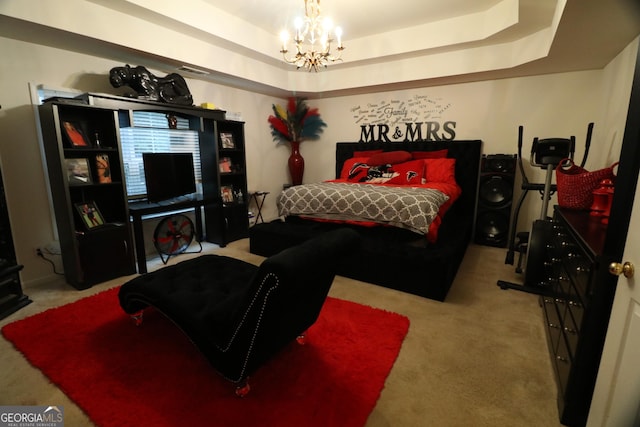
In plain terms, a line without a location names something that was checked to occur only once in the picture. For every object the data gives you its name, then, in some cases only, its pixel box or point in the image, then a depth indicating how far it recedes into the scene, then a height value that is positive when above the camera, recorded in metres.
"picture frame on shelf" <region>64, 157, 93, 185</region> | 2.67 -0.13
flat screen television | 3.30 -0.20
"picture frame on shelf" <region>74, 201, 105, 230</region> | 2.74 -0.53
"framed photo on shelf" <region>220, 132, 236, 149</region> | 4.04 +0.24
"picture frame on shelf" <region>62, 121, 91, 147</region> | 2.63 +0.20
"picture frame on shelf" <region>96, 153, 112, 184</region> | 2.86 -0.11
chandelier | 2.66 +1.10
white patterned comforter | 2.76 -0.44
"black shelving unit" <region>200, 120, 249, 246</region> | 3.87 -0.33
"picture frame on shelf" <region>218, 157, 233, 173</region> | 4.06 -0.09
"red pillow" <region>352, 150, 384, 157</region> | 4.78 +0.10
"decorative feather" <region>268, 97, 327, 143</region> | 5.21 +0.64
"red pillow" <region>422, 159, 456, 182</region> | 4.08 -0.14
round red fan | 3.42 -0.90
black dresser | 1.23 -0.71
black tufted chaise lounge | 1.29 -0.82
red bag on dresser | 1.94 -0.15
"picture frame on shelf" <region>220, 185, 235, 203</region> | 4.09 -0.48
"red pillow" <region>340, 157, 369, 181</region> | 4.27 -0.12
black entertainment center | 2.63 -0.22
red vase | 5.43 -0.09
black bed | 2.54 -0.81
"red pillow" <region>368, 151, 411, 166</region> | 4.31 +0.02
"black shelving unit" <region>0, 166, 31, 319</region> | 2.29 -0.87
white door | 0.92 -0.63
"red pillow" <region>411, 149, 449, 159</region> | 4.28 +0.08
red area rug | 1.45 -1.21
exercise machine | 2.46 -0.50
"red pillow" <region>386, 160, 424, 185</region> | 3.91 -0.17
